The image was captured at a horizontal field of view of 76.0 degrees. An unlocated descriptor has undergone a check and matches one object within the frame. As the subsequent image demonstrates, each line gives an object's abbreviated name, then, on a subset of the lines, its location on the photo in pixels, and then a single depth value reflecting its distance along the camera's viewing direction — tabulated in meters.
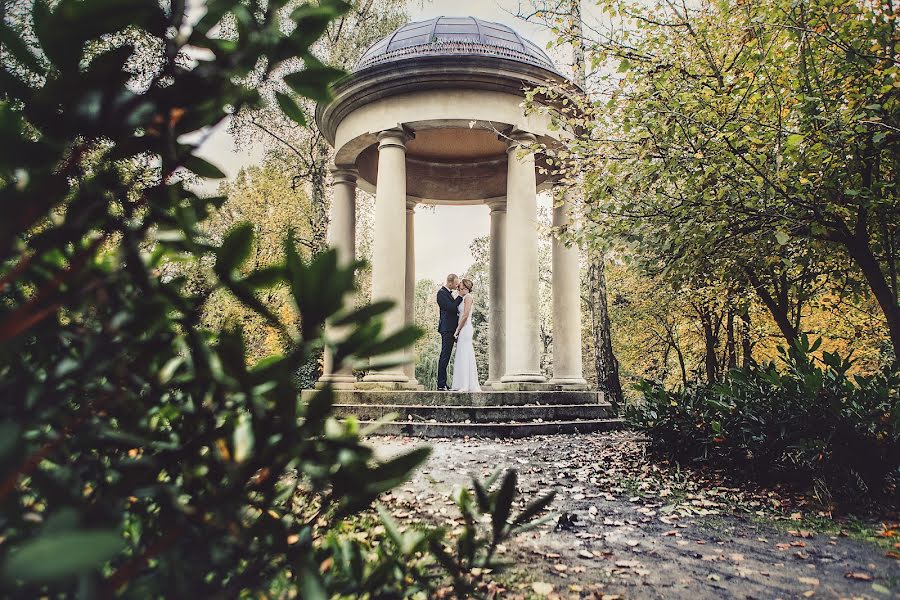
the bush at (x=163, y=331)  0.66
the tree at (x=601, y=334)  17.64
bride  14.14
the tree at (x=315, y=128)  22.06
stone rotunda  11.93
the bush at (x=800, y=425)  5.71
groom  14.11
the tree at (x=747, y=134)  5.98
